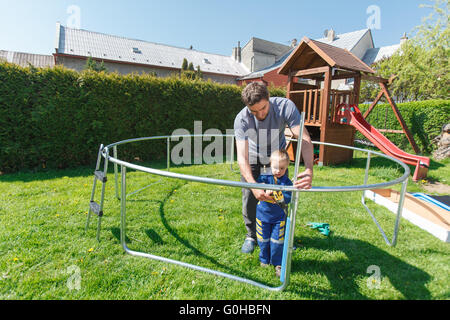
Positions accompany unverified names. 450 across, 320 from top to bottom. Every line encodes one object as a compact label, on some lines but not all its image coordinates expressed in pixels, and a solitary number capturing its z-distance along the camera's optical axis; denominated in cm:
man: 248
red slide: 621
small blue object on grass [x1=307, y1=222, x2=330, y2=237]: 348
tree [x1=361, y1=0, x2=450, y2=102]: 1380
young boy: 257
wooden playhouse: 776
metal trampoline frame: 186
